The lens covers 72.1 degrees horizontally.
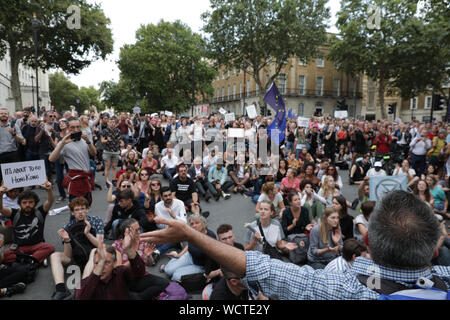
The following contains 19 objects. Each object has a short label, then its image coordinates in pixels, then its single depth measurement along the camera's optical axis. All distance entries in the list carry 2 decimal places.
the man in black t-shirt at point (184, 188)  6.94
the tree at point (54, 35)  18.55
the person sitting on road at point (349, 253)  3.36
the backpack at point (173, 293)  3.63
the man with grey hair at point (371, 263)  1.18
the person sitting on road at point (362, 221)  4.68
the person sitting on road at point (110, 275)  2.80
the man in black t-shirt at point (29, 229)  4.43
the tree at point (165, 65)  38.41
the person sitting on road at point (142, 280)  3.34
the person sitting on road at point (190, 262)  4.30
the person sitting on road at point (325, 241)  4.41
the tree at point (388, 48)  27.30
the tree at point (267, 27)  28.19
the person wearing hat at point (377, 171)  8.11
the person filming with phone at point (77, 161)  5.29
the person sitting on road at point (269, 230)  4.61
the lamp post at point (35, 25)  13.09
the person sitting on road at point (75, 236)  4.04
